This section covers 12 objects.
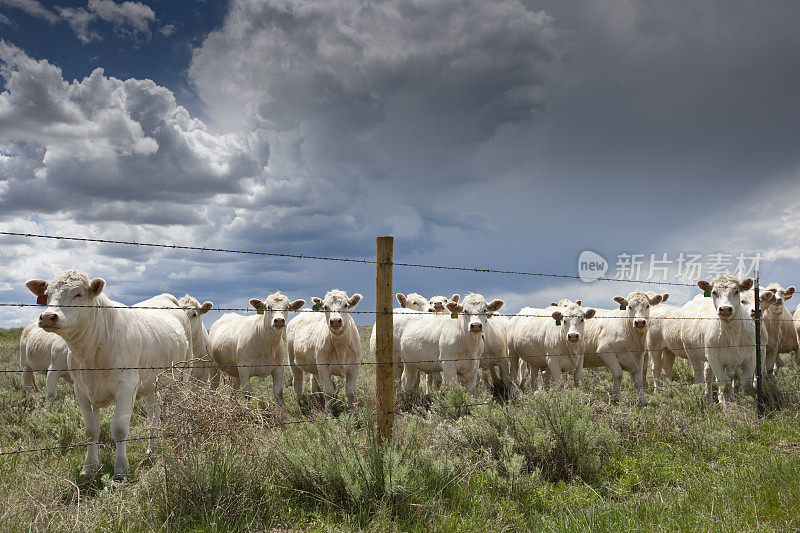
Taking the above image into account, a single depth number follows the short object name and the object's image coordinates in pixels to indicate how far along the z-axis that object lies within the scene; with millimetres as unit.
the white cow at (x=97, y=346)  6617
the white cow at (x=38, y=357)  12570
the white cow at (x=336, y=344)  11586
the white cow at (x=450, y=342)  11438
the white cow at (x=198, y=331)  12852
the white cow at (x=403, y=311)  14144
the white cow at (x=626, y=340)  12883
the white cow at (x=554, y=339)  12531
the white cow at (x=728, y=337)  11414
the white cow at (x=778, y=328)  14961
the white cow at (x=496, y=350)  13922
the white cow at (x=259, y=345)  12289
